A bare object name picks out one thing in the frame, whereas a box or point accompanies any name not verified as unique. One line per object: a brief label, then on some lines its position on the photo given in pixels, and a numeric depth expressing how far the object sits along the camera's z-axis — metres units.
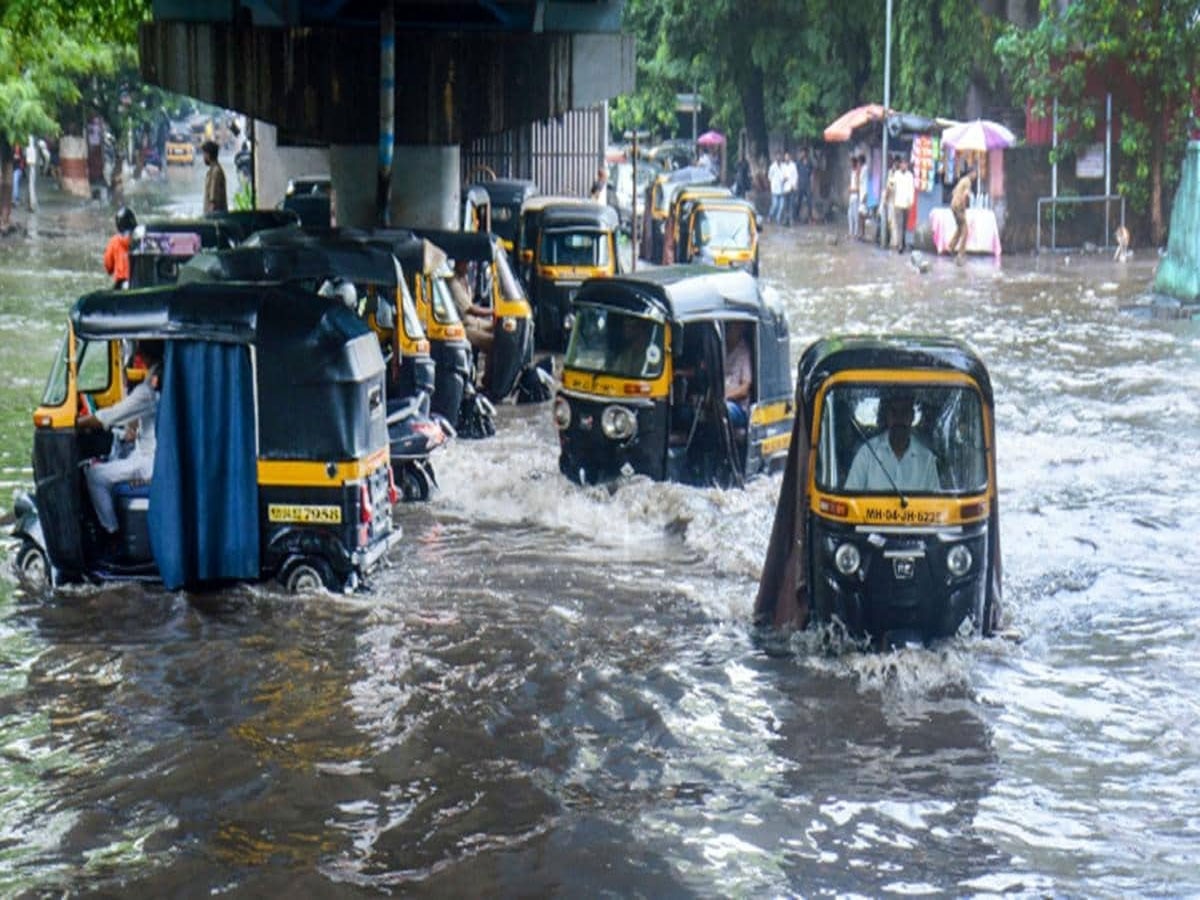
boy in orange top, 24.45
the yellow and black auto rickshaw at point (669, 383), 16.25
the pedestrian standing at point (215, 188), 30.64
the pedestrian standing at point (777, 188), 50.59
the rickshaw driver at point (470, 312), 20.62
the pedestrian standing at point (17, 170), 49.38
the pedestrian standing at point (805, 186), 51.94
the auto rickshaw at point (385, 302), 16.05
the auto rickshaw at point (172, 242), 22.59
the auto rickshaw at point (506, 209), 28.23
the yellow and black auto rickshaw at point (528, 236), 26.62
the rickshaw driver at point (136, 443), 12.90
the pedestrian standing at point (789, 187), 50.34
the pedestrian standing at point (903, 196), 40.95
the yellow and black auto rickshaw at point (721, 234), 31.31
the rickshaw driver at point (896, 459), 11.59
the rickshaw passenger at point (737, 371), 16.67
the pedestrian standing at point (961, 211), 37.28
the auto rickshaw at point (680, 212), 32.56
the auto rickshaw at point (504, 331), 21.38
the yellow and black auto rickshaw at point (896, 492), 11.52
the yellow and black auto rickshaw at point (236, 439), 12.67
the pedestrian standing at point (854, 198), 45.78
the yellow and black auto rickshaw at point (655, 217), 38.72
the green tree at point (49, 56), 28.41
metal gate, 36.06
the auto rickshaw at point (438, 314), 18.09
